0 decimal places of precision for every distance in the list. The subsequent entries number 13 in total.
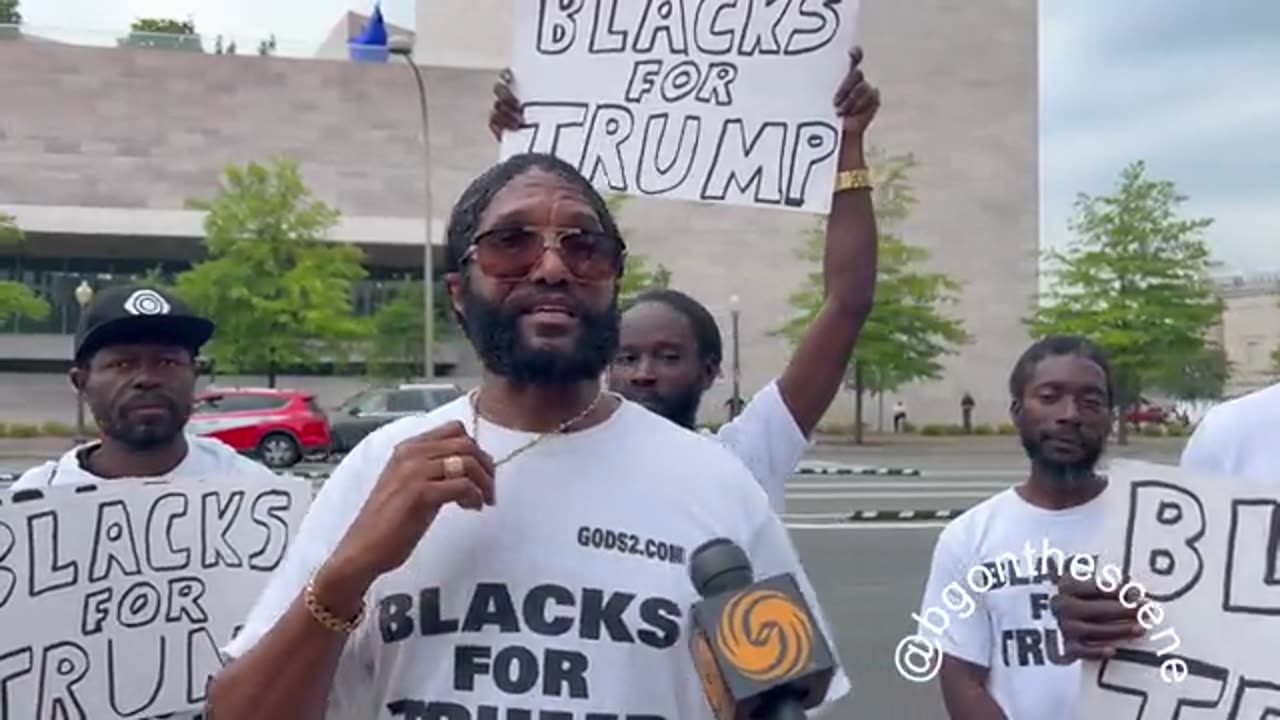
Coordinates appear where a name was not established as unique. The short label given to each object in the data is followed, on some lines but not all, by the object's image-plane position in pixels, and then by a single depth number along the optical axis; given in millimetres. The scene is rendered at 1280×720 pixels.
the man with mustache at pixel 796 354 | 3504
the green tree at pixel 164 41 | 45406
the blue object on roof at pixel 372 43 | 46031
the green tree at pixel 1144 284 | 37781
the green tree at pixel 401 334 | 41094
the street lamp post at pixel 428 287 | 31531
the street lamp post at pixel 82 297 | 27259
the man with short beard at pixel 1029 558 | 3350
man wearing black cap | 3652
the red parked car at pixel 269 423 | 25500
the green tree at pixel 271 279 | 37094
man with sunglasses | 2000
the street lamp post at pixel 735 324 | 36966
